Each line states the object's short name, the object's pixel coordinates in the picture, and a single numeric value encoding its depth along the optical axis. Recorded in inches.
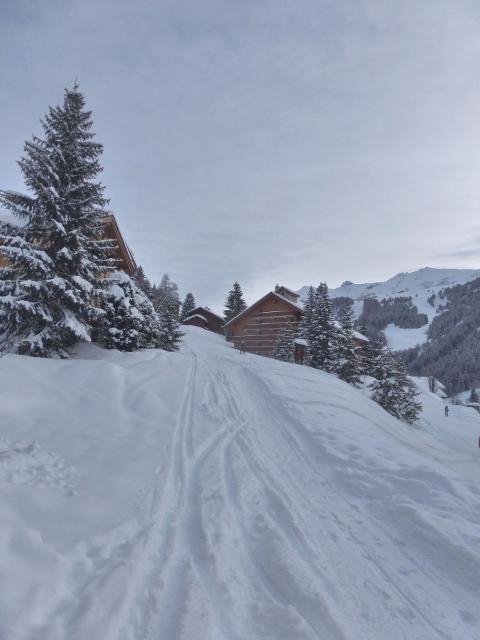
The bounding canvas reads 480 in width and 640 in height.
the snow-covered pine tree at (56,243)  402.6
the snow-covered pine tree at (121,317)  528.1
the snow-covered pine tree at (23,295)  390.0
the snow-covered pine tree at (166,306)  872.7
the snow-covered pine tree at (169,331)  830.5
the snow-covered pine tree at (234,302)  2127.2
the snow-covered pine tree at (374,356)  902.4
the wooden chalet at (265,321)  1352.6
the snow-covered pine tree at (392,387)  860.0
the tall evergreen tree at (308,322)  1016.9
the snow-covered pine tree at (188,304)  2738.7
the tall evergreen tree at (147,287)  917.3
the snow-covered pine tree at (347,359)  967.6
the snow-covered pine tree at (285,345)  1106.1
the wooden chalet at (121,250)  737.0
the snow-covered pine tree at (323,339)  978.1
